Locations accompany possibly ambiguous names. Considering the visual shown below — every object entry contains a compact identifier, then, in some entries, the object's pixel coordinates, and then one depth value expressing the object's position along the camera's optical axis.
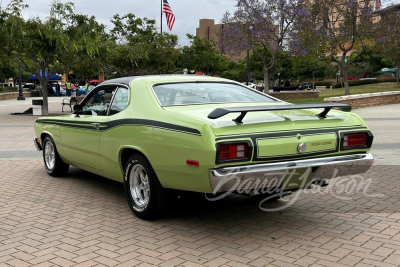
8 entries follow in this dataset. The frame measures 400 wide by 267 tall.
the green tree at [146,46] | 29.72
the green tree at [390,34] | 29.44
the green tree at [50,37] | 19.70
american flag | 32.72
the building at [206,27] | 129.38
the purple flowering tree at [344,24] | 29.12
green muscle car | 4.37
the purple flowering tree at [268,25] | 29.33
